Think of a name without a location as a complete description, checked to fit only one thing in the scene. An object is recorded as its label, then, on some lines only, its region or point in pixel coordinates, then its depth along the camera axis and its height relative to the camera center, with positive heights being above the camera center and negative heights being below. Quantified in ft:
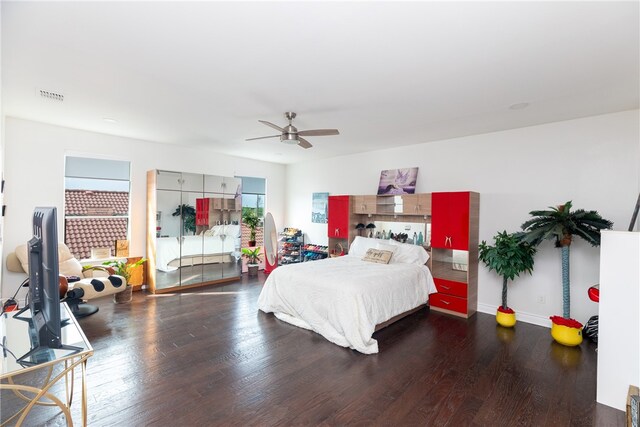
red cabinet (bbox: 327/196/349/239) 19.61 -0.22
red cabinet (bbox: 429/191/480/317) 14.46 -1.58
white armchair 12.57 -3.25
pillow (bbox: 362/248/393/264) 15.64 -2.25
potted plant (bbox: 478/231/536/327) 12.78 -1.90
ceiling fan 11.35 +3.11
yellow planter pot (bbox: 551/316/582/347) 11.07 -4.44
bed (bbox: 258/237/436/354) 11.02 -3.41
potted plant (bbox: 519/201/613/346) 11.09 -0.63
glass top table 4.63 -2.44
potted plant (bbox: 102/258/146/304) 15.44 -3.96
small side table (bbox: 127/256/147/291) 17.71 -3.91
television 4.61 -1.31
